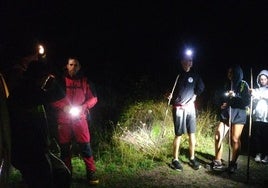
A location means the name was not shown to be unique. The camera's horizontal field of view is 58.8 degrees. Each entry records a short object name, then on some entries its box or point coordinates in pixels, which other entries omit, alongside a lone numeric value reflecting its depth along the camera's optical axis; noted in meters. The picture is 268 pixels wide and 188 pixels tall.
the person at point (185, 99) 4.88
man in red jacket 4.22
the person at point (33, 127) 2.26
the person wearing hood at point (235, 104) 4.65
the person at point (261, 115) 5.23
